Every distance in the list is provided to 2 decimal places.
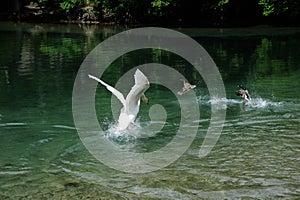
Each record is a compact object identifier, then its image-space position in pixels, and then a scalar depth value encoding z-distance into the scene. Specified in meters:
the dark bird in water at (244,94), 13.45
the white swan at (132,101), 9.06
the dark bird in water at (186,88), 14.66
